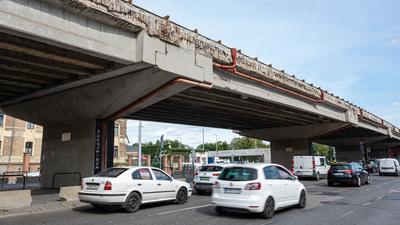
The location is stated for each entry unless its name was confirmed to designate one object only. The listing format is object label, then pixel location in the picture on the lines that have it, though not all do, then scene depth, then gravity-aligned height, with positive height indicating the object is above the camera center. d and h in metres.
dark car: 21.83 -0.28
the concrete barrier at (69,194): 13.99 -0.85
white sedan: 11.05 -0.52
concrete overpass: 11.72 +4.19
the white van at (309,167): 30.19 +0.23
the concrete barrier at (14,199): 11.72 -0.89
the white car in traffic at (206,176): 16.73 -0.26
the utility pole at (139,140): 29.39 +2.62
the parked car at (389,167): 38.56 +0.20
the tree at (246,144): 131.38 +9.72
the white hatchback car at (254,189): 10.06 -0.55
